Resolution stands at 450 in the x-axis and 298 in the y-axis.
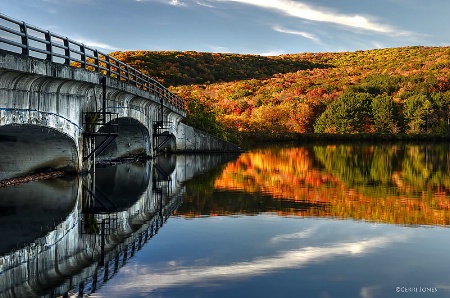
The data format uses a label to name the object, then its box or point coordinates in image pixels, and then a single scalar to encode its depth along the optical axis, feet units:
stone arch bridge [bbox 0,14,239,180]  49.24
